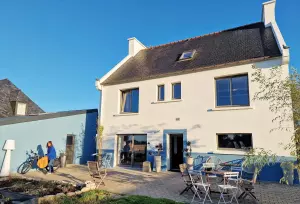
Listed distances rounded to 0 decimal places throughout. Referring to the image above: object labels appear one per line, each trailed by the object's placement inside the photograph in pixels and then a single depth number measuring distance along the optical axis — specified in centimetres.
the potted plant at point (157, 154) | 1147
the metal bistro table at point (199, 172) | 644
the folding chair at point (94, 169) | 769
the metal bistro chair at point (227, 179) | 563
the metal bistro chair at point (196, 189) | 588
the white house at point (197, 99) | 990
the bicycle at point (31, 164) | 1078
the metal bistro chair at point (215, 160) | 998
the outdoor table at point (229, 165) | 906
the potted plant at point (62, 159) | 1265
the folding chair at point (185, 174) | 669
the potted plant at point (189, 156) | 1059
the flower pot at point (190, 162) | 1058
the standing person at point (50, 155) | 1097
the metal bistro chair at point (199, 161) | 1056
